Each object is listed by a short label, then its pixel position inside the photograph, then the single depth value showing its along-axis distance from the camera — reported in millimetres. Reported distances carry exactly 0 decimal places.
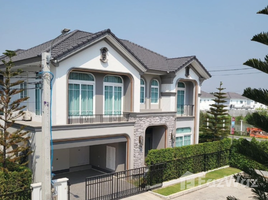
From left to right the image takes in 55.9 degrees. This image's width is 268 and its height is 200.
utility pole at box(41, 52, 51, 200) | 8312
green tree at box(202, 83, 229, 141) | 20458
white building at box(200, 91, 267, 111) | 73688
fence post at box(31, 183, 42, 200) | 9305
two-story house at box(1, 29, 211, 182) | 12234
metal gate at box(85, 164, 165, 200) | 11750
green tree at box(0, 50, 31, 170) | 10266
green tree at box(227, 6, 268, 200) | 6734
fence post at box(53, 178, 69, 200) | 9758
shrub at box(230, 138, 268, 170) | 7133
